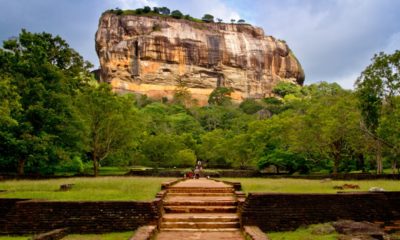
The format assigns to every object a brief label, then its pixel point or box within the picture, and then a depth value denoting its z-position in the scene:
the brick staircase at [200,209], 9.66
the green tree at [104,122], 25.62
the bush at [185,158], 36.50
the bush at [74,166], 25.76
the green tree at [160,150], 34.09
